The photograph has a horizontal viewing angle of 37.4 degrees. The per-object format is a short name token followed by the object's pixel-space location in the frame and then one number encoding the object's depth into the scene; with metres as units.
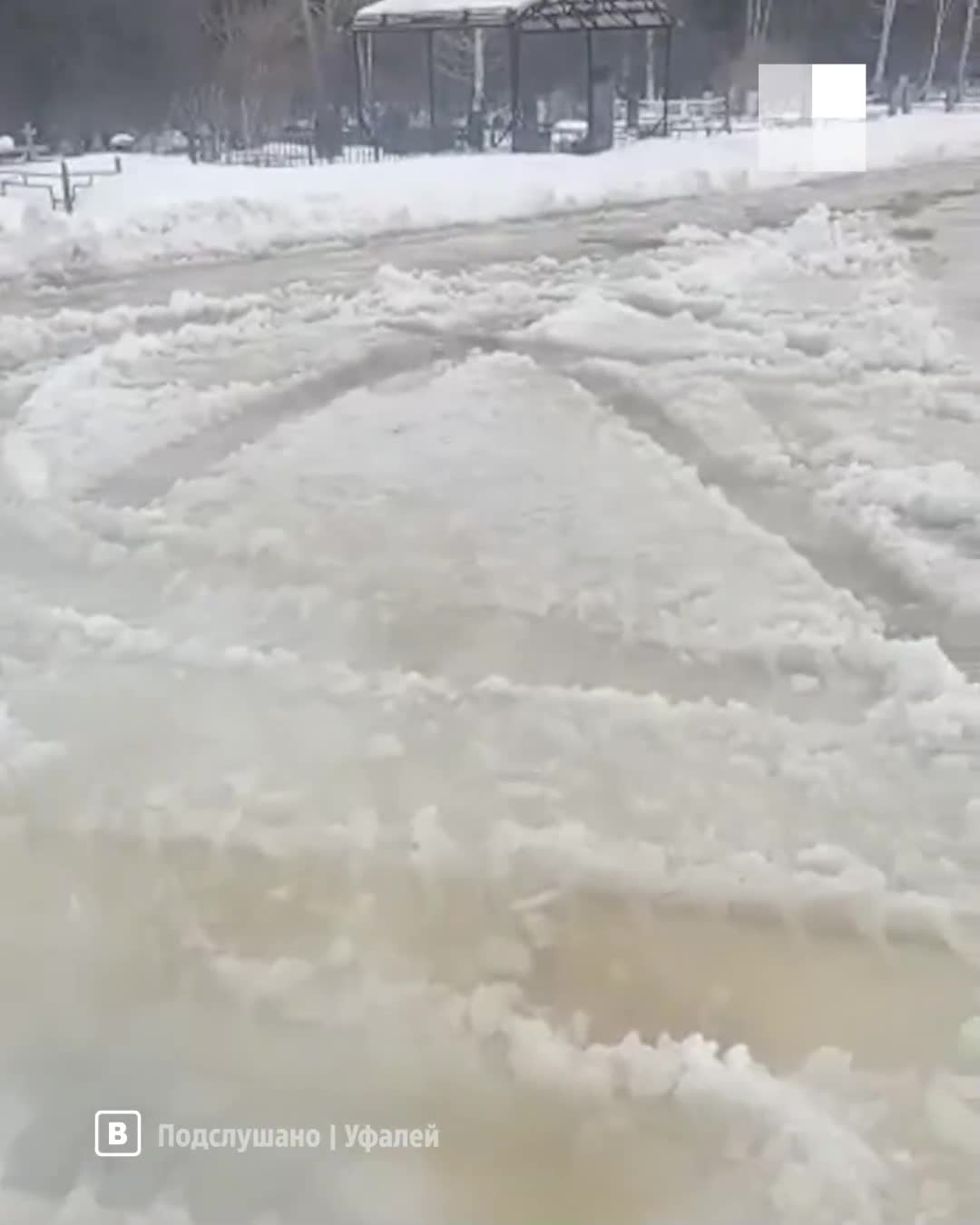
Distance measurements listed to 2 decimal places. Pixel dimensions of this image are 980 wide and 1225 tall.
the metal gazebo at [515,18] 24.27
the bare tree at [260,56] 31.61
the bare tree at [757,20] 38.88
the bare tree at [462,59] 35.25
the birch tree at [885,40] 37.78
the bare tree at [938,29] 40.03
